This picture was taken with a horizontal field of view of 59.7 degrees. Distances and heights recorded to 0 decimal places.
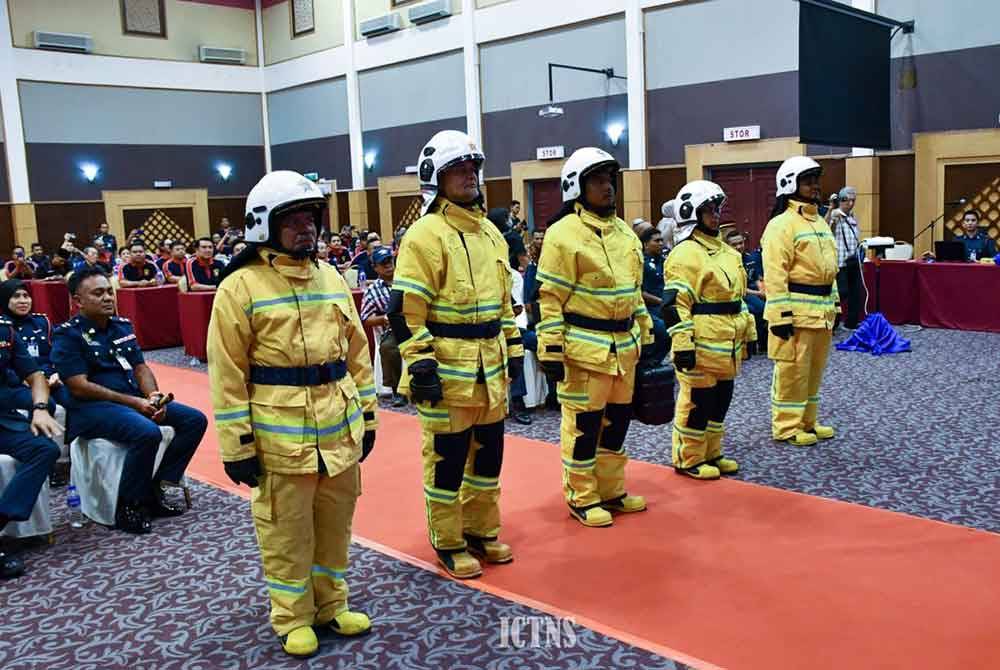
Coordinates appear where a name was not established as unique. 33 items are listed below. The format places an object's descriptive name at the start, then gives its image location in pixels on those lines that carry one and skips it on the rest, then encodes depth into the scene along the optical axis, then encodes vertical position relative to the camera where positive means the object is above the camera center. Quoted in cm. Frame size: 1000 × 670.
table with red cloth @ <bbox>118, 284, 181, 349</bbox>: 1088 -88
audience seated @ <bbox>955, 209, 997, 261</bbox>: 1037 -35
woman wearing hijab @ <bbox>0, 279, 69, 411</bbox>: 489 -50
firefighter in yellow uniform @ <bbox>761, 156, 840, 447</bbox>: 539 -42
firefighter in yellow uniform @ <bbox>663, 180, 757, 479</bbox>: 484 -52
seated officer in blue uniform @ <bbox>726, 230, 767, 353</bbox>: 848 -72
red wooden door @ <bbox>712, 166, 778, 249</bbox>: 1318 +35
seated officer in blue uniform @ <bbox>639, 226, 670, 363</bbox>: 736 -52
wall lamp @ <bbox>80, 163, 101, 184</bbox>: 1825 +157
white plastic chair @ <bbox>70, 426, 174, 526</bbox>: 454 -119
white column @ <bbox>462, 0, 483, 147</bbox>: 1625 +291
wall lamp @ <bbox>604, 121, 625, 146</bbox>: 1446 +156
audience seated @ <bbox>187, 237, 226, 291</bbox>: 1077 -35
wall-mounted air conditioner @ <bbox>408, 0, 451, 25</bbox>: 1662 +422
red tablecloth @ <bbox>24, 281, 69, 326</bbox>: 1262 -77
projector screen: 957 +158
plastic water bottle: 478 -148
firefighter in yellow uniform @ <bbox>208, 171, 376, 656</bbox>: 296 -52
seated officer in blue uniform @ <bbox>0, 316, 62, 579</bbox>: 406 -92
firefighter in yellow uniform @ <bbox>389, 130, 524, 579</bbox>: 355 -41
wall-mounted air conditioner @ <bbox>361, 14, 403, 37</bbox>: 1744 +419
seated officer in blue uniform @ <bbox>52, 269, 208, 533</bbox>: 451 -81
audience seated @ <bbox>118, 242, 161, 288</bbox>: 1140 -38
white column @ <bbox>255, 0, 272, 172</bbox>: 2055 +341
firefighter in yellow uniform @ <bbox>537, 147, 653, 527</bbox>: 411 -41
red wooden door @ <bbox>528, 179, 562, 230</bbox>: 1570 +48
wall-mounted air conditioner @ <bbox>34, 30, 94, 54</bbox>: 1733 +410
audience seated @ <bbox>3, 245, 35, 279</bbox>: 1364 -32
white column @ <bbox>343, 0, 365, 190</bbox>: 1841 +269
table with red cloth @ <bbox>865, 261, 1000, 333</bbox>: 967 -94
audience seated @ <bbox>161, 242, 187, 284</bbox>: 1166 -35
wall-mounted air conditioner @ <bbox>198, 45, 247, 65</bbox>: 1945 +416
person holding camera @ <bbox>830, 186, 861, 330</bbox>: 1002 -43
